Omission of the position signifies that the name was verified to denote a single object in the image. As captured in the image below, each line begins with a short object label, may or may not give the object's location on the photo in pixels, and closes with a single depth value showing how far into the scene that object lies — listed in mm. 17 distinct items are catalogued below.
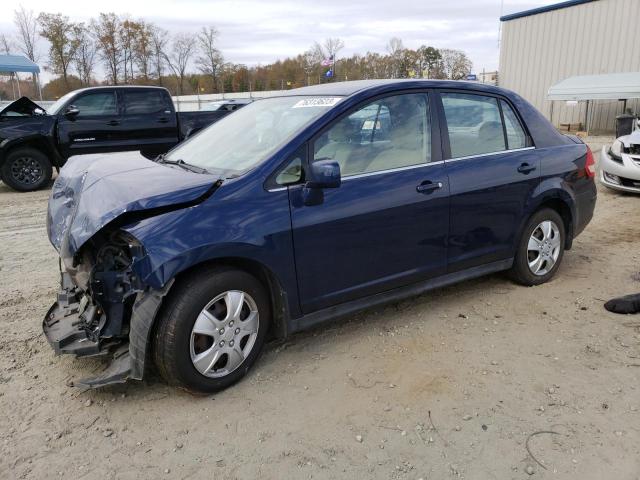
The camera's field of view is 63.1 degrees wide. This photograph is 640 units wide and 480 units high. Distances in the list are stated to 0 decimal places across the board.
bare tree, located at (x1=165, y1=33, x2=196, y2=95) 59969
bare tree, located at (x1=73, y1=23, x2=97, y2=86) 47634
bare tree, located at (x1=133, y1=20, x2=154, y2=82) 54375
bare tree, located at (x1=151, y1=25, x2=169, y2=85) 55906
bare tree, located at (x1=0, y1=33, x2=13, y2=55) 43562
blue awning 21250
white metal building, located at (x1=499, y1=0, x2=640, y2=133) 20062
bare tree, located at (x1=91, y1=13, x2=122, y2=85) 51281
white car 8078
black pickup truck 9492
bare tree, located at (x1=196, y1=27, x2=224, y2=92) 60222
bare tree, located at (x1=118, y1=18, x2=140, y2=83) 53125
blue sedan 2801
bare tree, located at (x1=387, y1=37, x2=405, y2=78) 61788
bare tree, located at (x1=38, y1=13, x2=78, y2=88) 45062
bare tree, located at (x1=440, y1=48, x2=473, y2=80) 56688
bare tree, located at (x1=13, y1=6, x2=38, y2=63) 44219
